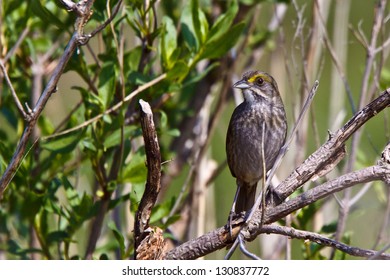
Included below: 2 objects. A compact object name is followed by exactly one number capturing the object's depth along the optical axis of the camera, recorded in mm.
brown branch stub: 5098
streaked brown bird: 8383
